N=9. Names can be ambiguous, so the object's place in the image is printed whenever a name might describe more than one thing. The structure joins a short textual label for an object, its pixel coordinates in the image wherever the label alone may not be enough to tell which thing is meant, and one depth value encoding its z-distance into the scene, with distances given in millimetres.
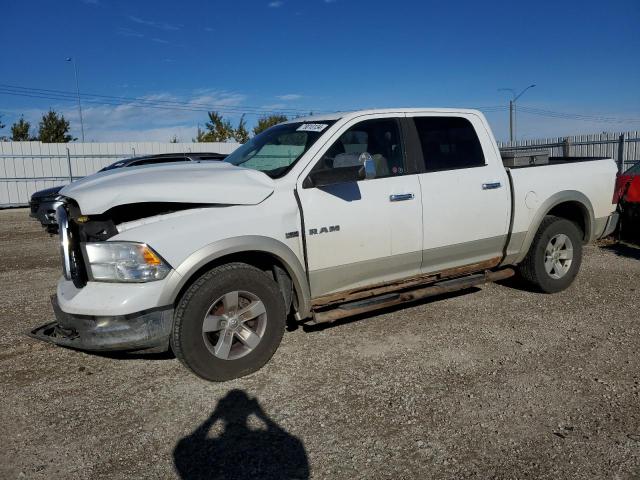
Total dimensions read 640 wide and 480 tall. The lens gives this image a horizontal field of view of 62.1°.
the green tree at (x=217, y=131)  35750
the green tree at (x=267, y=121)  33781
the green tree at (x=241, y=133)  35831
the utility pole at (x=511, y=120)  42344
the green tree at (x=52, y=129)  35281
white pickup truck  3590
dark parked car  11828
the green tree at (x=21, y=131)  35281
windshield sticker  4579
